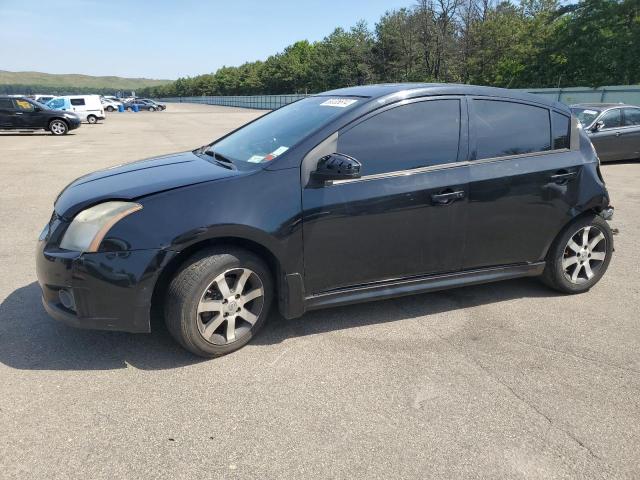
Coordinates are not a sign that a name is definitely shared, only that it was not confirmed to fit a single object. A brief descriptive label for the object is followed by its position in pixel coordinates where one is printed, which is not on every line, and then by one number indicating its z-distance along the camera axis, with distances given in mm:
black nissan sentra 3012
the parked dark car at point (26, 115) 21125
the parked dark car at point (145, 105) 65062
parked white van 32562
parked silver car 12148
